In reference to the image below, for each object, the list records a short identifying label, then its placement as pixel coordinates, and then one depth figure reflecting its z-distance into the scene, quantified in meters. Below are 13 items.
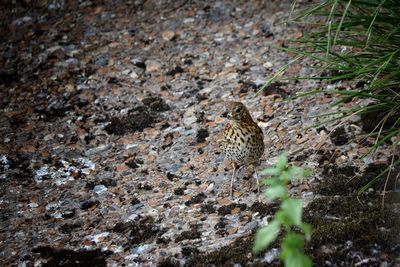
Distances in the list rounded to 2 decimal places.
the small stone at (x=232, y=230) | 9.57
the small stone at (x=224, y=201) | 10.53
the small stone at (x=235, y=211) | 10.16
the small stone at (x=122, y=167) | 11.95
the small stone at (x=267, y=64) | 14.18
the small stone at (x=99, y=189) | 11.37
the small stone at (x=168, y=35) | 15.62
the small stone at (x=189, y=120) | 12.99
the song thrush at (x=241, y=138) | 10.76
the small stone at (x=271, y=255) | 8.52
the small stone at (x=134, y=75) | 14.56
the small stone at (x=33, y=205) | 11.14
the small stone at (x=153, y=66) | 14.72
